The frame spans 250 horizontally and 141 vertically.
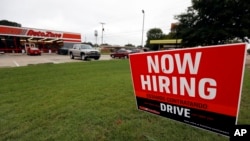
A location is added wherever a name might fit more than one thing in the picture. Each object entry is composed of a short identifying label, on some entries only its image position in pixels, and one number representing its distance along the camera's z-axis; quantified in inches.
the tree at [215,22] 585.6
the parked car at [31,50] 831.4
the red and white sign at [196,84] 44.7
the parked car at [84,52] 593.9
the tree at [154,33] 2960.1
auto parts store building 940.8
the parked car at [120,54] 825.0
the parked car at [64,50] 952.4
